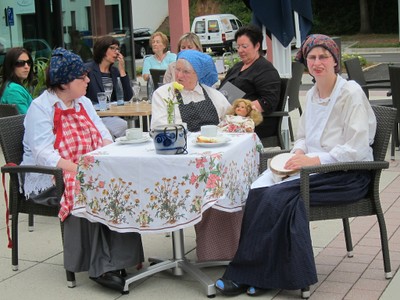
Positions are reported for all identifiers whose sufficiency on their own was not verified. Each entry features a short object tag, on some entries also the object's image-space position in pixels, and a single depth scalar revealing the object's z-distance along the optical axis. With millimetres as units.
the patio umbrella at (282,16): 7660
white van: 33375
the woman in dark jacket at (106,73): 7434
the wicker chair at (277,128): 6629
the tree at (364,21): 39750
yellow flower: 4984
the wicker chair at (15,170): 4918
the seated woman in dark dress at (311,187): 4172
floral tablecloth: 4148
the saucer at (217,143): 4426
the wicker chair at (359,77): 8383
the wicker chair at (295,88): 8852
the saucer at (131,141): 4670
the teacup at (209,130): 4578
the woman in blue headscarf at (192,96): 5191
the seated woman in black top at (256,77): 6496
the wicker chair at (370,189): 4273
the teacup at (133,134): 4734
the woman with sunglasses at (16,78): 6836
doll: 5043
